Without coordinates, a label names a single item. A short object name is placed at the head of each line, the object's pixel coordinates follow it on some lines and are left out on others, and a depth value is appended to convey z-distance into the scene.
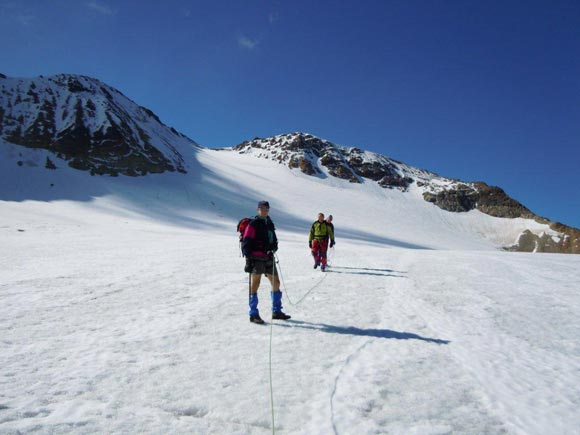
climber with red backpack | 6.75
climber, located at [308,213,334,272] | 13.84
